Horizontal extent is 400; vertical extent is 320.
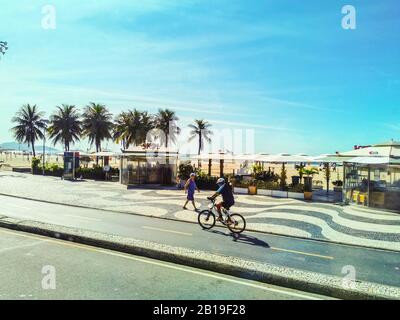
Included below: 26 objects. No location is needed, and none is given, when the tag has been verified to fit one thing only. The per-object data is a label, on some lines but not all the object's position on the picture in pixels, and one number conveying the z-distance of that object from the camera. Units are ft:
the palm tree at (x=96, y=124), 175.83
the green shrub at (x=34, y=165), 145.51
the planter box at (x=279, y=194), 80.93
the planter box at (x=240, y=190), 87.02
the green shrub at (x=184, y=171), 99.73
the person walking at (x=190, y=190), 57.72
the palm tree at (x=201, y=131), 193.26
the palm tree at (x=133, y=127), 171.32
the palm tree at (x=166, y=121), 180.24
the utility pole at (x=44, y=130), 185.05
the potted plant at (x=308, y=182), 76.79
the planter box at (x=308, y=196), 76.71
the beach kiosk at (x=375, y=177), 59.21
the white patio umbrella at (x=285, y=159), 83.77
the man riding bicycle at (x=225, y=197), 41.88
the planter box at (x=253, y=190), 84.84
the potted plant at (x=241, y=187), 87.25
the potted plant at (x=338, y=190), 80.98
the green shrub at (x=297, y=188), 79.46
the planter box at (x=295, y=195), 78.41
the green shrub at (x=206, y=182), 93.32
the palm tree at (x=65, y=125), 183.32
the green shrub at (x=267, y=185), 83.51
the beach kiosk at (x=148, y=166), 102.47
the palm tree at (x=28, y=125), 195.72
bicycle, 41.62
